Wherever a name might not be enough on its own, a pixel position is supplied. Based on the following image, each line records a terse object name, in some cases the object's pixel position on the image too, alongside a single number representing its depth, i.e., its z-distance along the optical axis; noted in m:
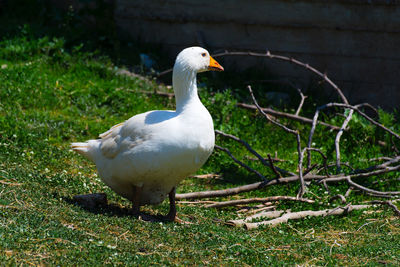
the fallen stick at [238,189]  12.58
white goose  9.87
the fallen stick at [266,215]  11.38
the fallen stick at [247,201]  12.16
